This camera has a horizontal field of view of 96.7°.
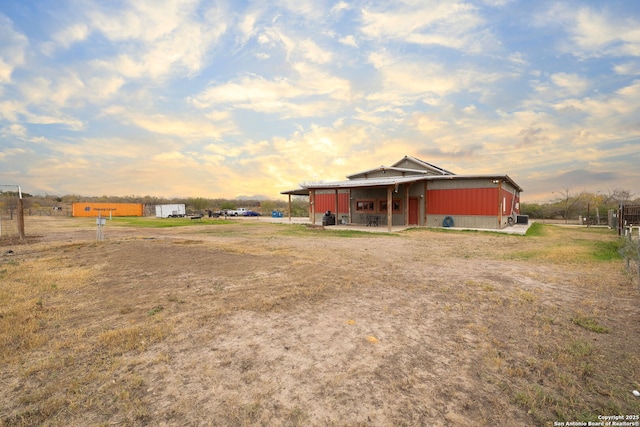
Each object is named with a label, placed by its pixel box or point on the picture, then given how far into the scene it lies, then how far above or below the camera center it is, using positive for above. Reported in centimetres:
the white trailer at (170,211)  4500 +14
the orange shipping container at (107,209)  4866 +58
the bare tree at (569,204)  3408 +76
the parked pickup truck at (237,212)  4547 -8
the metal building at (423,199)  2038 +94
